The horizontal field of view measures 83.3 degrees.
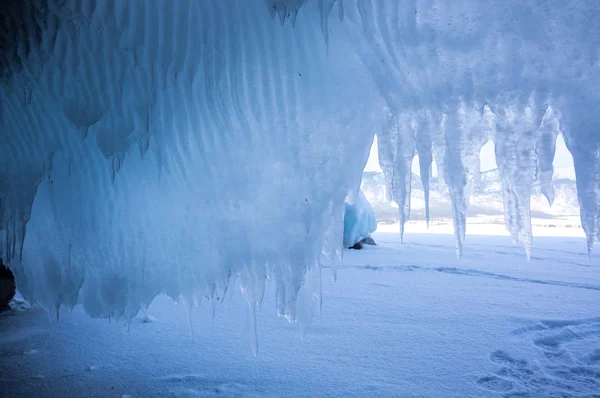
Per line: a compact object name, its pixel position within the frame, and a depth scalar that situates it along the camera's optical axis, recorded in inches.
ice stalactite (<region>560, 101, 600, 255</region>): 43.6
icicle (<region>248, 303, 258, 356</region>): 75.4
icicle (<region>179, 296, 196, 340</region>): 86.8
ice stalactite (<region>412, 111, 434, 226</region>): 54.6
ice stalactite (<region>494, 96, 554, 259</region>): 47.6
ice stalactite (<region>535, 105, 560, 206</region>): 47.0
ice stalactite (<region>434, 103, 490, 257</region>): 52.2
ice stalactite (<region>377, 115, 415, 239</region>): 56.9
